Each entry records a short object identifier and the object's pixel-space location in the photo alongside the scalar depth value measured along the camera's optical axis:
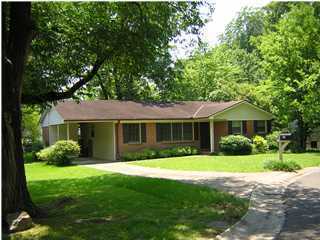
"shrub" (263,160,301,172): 14.26
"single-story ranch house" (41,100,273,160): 22.11
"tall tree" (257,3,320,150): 21.78
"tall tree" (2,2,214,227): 7.29
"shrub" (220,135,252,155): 22.21
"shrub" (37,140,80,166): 19.65
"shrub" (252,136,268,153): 23.58
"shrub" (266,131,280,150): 24.13
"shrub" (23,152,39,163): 23.76
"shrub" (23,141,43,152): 27.41
